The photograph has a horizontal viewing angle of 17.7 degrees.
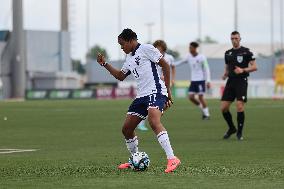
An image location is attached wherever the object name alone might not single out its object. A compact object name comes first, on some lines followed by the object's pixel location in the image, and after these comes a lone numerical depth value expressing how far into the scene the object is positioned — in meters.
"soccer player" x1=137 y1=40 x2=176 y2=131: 20.55
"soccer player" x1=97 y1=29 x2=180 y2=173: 13.12
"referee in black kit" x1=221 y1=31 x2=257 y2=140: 20.30
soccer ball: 12.96
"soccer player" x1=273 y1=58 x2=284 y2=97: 59.93
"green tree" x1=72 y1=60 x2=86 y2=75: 153.20
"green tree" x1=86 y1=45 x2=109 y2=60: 163.86
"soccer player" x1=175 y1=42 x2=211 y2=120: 31.55
